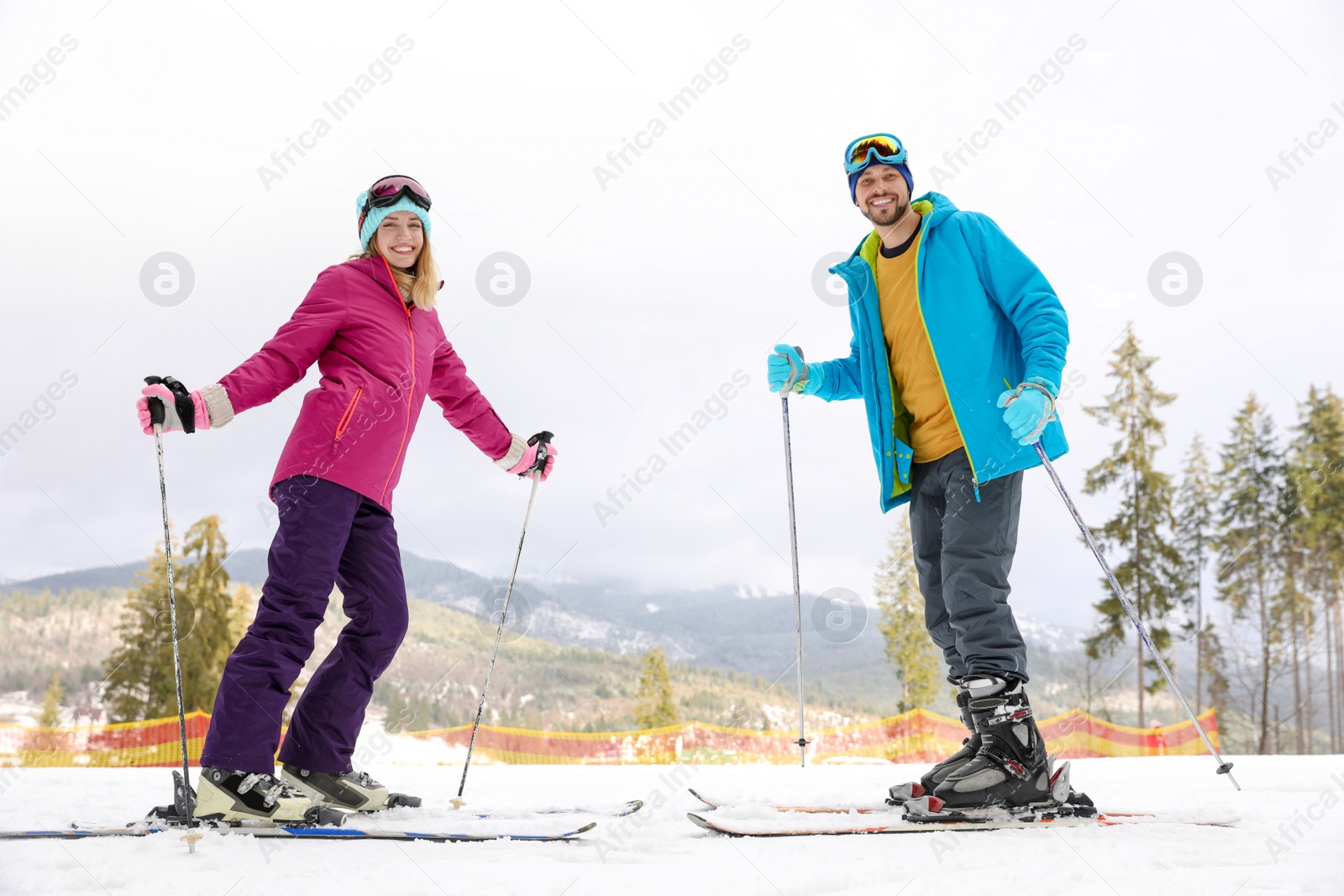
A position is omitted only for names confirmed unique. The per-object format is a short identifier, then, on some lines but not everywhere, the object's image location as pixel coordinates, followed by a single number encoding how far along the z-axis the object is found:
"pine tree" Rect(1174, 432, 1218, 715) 22.52
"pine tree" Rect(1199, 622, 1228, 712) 20.52
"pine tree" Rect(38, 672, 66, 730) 34.06
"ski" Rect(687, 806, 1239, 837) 2.16
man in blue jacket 2.43
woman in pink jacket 2.33
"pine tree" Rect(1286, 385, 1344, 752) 20.28
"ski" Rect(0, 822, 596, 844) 2.08
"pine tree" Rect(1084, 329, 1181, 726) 19.25
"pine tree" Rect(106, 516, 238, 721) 23.22
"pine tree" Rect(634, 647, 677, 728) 31.94
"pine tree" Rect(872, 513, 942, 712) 25.77
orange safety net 17.00
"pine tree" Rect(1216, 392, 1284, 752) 20.88
